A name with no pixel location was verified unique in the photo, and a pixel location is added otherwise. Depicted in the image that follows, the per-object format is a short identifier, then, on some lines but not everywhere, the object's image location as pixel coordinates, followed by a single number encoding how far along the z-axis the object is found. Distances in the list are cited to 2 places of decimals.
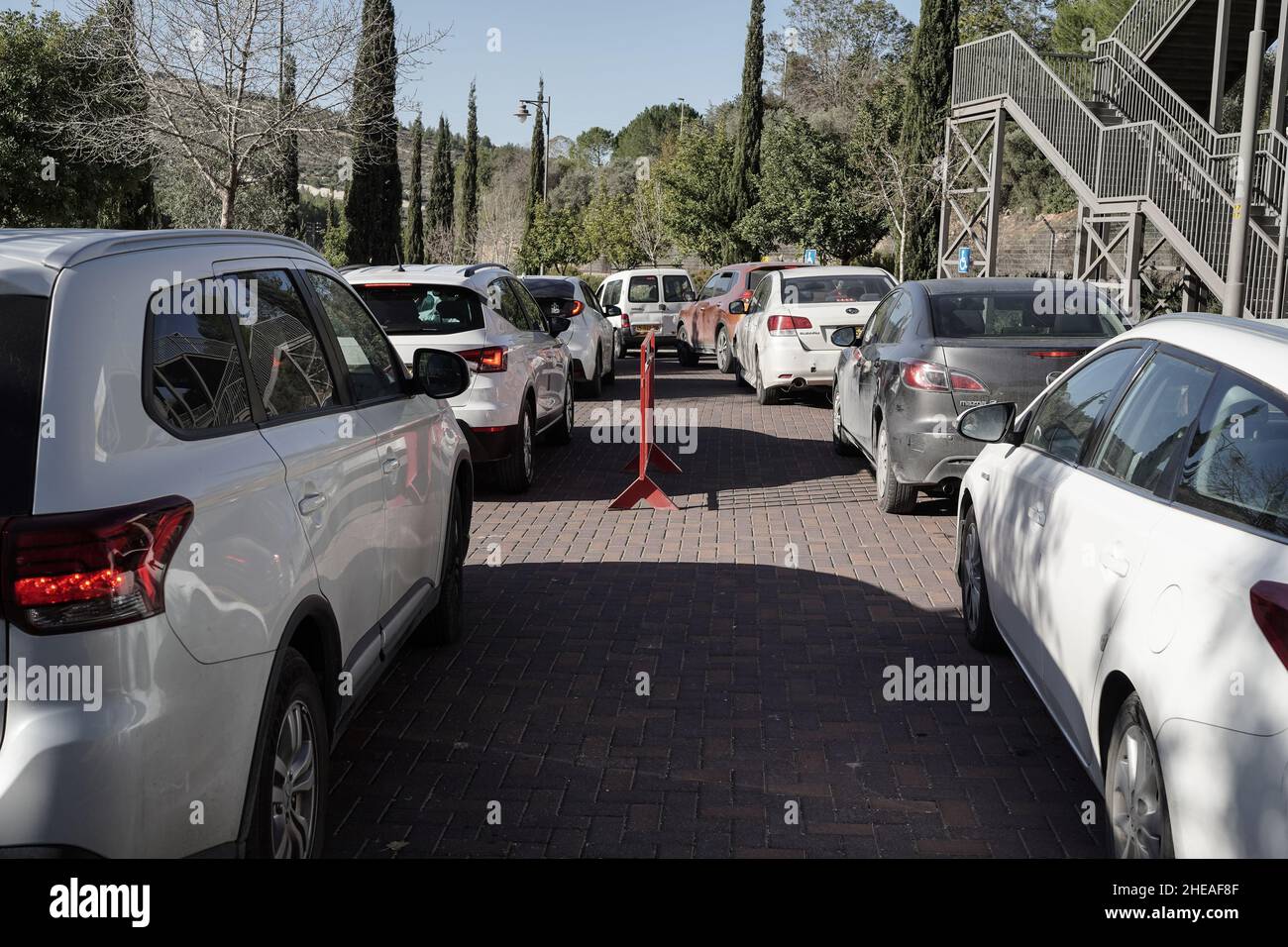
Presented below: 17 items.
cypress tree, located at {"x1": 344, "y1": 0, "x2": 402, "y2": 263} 22.59
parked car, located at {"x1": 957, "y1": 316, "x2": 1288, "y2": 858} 2.74
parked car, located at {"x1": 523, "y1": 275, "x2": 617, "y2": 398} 17.02
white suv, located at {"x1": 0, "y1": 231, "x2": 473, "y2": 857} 2.54
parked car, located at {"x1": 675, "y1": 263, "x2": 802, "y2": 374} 20.36
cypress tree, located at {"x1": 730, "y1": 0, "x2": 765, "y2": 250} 42.16
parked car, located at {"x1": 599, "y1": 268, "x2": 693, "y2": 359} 25.11
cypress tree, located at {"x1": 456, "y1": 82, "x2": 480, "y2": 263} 64.18
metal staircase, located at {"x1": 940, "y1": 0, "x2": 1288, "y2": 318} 19.02
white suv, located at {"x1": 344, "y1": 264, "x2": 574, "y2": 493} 9.60
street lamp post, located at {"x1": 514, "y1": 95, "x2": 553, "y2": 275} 46.81
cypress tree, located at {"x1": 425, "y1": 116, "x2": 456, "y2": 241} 65.19
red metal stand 10.09
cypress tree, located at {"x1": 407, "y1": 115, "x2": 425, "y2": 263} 58.09
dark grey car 8.57
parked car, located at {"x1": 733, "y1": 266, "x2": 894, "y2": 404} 15.08
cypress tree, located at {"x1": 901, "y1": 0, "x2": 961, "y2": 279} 32.19
